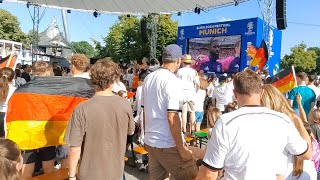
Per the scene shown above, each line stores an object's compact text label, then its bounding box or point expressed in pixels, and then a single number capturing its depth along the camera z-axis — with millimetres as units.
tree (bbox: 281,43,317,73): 37707
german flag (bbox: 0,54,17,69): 4058
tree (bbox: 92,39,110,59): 32490
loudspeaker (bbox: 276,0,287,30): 10152
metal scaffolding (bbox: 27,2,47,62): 17504
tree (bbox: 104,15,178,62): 26414
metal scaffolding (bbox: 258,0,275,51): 11149
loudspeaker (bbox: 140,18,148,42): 16372
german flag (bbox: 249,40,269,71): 7313
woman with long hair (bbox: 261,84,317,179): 1909
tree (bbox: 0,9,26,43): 42037
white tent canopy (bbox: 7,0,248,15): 15943
